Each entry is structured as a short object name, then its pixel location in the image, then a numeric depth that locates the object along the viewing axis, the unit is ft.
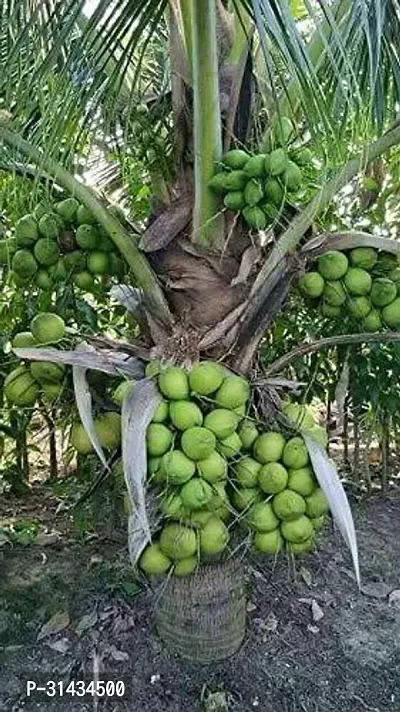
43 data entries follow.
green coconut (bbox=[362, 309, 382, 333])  6.41
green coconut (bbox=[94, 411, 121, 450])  6.15
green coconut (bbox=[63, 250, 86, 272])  6.55
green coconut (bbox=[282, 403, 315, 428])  6.21
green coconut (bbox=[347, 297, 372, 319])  6.32
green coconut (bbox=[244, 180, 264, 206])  5.38
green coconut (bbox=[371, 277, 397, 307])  6.25
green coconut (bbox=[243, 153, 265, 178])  5.27
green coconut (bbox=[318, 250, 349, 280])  6.24
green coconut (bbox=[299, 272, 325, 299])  6.32
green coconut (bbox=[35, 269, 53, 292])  6.60
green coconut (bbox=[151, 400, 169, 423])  5.51
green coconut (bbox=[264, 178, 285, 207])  5.25
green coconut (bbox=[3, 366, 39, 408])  6.35
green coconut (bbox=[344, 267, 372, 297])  6.27
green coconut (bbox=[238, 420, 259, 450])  6.03
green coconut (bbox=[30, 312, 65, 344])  6.13
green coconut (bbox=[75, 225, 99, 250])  6.39
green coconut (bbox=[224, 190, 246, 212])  5.55
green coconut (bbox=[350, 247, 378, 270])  6.30
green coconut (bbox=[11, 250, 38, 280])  6.42
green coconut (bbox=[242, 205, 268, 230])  5.49
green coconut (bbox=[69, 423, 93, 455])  6.26
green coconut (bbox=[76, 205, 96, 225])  6.43
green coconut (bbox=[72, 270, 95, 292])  6.64
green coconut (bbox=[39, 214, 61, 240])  6.33
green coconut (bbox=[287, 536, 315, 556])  5.90
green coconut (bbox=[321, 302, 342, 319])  6.44
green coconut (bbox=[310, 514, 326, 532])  5.92
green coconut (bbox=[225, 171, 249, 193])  5.47
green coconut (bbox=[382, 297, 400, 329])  6.32
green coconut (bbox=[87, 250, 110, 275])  6.53
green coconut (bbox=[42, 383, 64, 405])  6.27
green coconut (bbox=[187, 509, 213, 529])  5.57
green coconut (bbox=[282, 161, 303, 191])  5.20
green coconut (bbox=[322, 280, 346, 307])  6.33
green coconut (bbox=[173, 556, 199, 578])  5.82
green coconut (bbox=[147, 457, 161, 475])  5.40
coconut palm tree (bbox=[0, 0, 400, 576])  5.36
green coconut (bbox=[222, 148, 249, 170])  5.53
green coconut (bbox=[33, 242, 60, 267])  6.39
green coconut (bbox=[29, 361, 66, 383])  6.15
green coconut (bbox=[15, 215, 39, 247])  6.41
